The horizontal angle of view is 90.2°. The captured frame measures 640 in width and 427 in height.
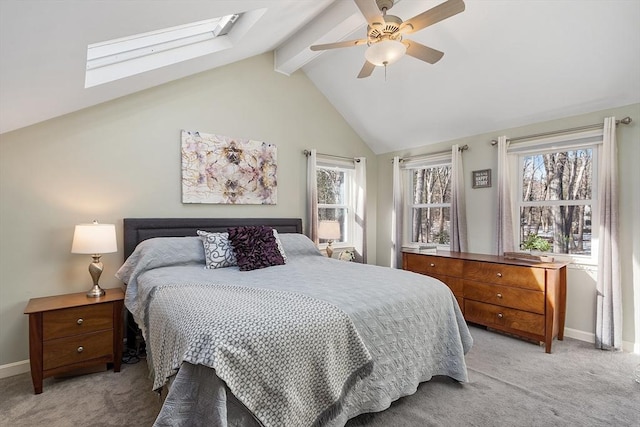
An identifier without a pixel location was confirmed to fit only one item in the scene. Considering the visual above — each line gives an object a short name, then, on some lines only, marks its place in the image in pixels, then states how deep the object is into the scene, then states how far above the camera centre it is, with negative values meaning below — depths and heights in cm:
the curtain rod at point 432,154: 396 +77
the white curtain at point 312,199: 412 +16
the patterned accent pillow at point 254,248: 278 -33
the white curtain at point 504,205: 351 +6
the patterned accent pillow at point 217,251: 278 -34
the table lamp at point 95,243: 244 -23
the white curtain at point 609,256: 281 -42
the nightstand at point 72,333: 219 -87
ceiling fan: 195 +121
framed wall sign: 376 +38
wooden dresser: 289 -81
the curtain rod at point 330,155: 418 +78
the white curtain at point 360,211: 464 +0
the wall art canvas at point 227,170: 331 +47
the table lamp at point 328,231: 407 -25
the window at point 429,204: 438 +10
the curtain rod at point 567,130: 283 +79
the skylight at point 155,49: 243 +139
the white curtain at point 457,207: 389 +4
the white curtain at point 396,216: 461 -7
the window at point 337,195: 458 +23
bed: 126 -61
